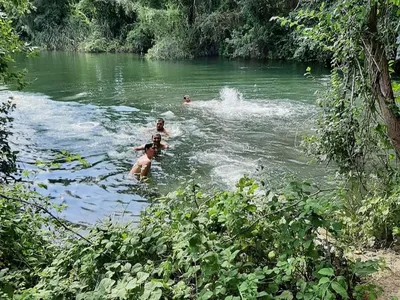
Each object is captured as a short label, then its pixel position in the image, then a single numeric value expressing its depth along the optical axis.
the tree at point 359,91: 4.51
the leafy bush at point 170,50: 31.52
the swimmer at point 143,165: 8.05
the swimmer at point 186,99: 14.52
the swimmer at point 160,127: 10.58
